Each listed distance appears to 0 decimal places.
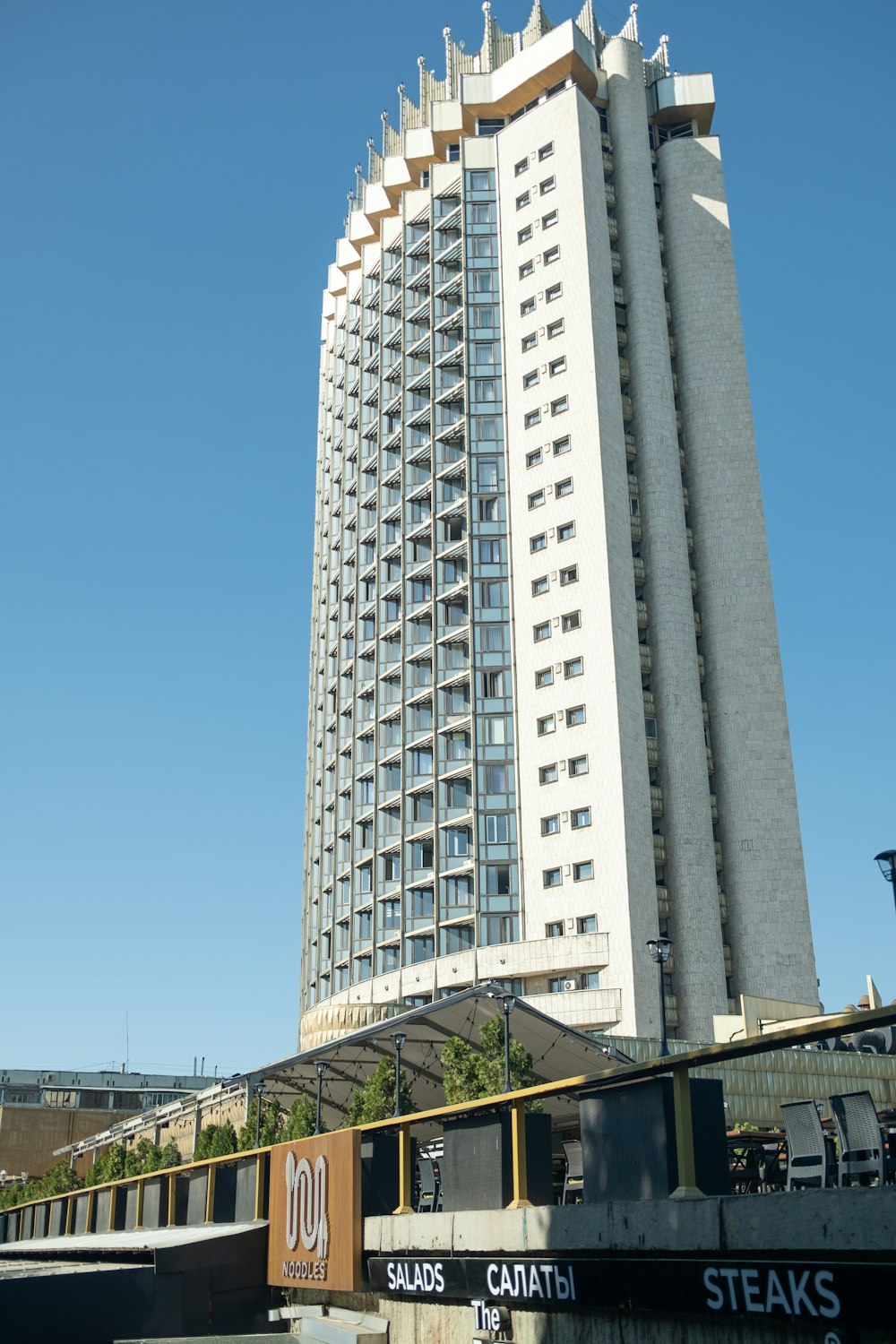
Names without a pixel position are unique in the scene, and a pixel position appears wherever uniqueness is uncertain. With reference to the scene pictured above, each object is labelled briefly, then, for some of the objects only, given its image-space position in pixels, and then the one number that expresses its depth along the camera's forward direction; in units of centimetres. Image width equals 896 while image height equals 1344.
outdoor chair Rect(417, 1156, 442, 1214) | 1421
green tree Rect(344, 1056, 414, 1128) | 3042
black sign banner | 687
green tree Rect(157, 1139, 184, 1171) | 3981
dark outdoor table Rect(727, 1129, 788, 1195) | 1323
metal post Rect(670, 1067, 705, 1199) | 830
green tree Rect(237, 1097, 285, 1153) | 3256
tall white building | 5603
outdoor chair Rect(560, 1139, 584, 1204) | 1289
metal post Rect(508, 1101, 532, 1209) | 1038
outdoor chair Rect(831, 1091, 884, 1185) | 881
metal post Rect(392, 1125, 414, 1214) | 1262
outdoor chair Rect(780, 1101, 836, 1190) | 920
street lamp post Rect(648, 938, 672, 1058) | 2645
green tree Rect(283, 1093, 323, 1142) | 3017
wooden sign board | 1270
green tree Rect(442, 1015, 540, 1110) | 3011
